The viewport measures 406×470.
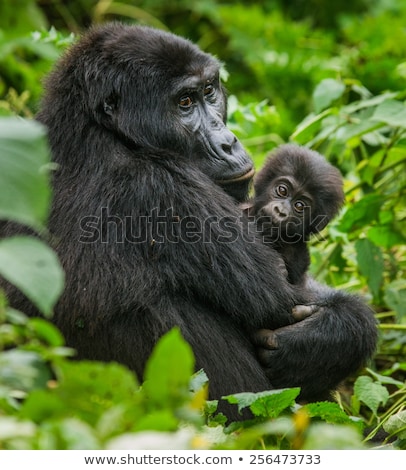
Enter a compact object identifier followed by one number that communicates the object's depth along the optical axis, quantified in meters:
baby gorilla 7.40
